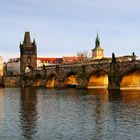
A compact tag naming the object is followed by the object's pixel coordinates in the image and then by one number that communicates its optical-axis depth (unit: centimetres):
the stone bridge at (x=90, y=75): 6856
